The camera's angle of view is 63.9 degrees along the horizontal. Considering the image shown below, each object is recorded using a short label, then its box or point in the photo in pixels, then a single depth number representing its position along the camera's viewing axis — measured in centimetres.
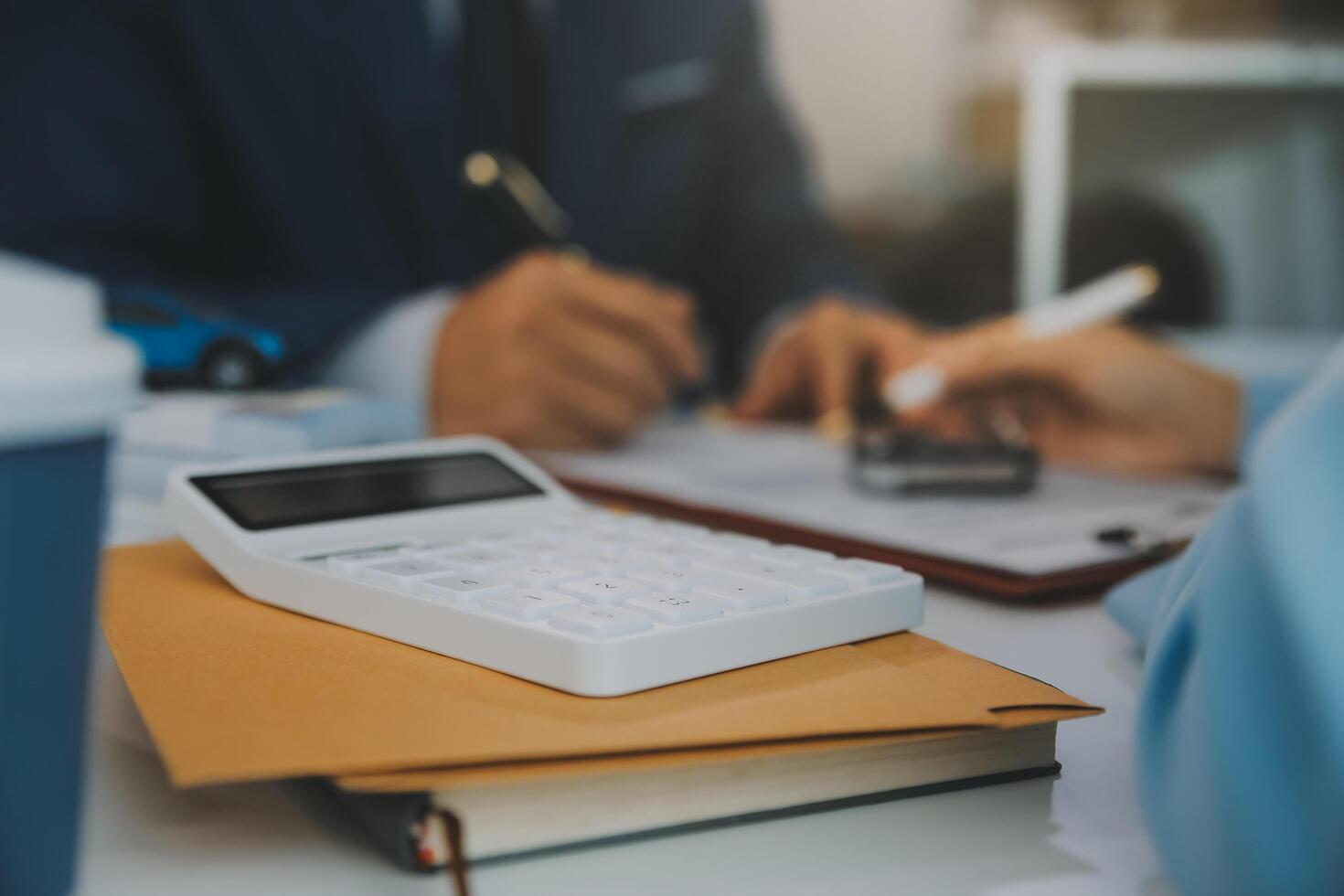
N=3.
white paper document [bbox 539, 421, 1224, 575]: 36
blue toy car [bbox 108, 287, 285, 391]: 44
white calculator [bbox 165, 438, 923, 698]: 20
